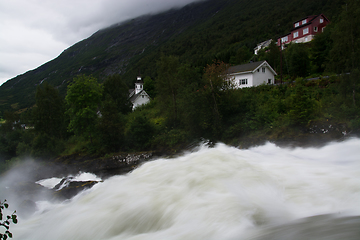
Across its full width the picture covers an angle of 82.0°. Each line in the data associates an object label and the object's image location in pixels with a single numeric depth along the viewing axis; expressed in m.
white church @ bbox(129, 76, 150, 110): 53.88
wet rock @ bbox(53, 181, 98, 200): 10.48
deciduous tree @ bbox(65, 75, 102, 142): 26.25
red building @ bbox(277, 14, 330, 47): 54.48
